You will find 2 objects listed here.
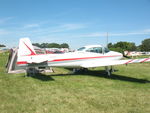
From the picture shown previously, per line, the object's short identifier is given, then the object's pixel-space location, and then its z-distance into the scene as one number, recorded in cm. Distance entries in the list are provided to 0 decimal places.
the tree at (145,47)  9394
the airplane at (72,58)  905
